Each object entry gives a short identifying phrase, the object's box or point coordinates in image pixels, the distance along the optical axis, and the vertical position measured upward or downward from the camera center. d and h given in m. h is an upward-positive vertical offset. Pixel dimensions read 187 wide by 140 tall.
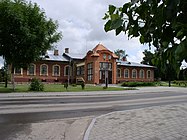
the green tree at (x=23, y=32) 15.43 +4.56
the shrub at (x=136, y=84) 27.13 -1.61
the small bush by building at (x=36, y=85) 17.63 -1.17
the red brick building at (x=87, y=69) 32.41 +1.44
